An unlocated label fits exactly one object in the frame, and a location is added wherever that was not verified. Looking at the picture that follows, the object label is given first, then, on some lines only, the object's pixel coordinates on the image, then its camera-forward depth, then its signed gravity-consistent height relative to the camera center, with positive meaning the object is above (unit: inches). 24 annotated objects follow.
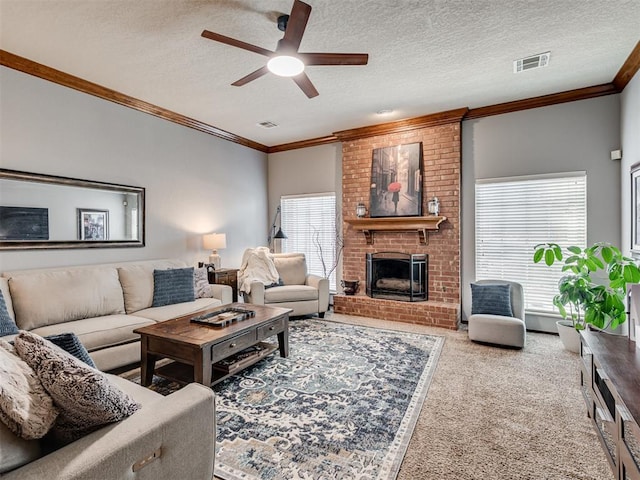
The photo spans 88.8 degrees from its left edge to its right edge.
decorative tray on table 110.2 -28.0
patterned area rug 71.4 -48.7
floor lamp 245.8 -0.6
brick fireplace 179.0 +4.4
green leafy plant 107.3 -19.7
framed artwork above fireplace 188.5 +33.4
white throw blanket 189.5 -17.4
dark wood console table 57.2 -32.9
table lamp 186.4 -1.4
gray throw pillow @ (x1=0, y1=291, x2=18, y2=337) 97.3 -25.0
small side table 180.2 -21.9
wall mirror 119.7 +11.2
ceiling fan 82.2 +53.3
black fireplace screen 187.0 -23.0
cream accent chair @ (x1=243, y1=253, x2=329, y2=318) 180.1 -29.7
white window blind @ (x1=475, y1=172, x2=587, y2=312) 155.9 +5.7
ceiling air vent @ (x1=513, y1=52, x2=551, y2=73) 120.1 +66.5
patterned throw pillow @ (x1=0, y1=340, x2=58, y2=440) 39.4 -20.4
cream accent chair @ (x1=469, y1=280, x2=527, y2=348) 137.1 -38.3
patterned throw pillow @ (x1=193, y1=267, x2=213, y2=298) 159.0 -22.5
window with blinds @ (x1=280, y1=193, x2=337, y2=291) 224.2 +6.7
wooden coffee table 94.5 -32.8
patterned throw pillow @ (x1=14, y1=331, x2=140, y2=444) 43.1 -20.5
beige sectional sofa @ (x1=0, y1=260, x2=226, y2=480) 40.5 -27.1
